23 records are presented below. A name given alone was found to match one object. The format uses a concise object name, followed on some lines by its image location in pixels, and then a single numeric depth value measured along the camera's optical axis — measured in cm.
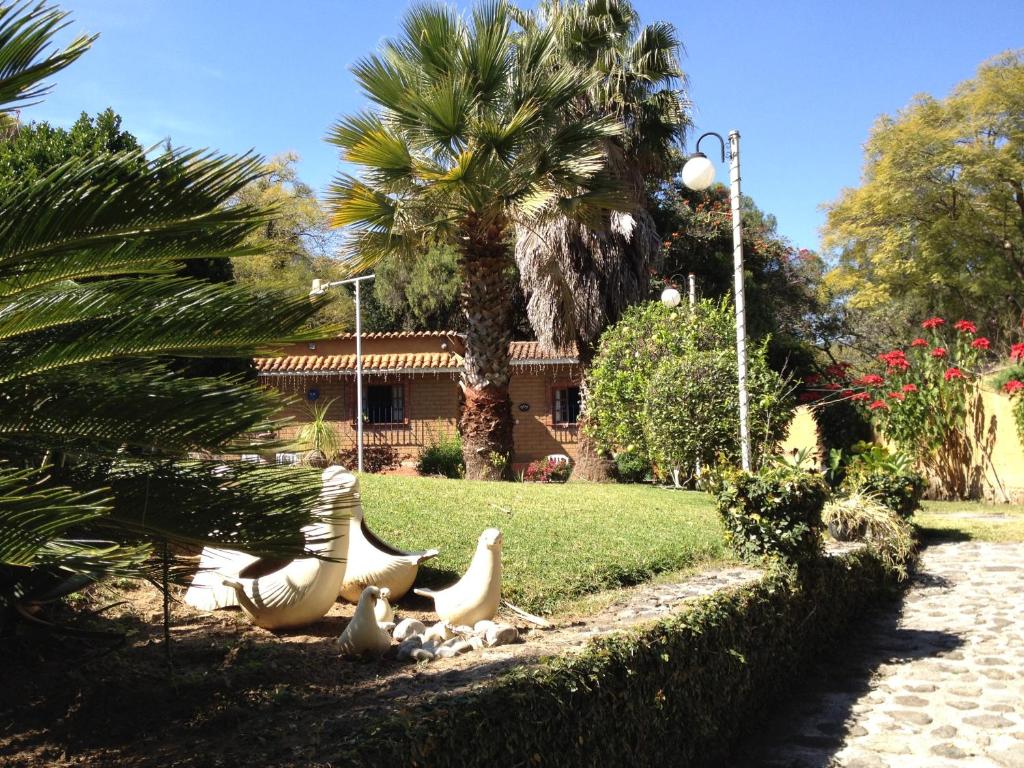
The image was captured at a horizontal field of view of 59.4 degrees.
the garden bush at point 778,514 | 720
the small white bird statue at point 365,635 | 529
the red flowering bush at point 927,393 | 1650
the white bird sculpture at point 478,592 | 593
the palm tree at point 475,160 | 1332
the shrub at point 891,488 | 1145
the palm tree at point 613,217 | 1791
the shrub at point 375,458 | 2369
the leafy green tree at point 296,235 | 3500
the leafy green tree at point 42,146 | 584
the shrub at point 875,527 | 995
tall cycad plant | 268
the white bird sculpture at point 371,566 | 653
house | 2398
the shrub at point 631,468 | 1952
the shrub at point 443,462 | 2095
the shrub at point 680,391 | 1353
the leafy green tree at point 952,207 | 2900
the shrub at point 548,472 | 2072
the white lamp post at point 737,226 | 1060
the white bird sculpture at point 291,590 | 567
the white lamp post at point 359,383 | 2083
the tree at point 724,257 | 2820
